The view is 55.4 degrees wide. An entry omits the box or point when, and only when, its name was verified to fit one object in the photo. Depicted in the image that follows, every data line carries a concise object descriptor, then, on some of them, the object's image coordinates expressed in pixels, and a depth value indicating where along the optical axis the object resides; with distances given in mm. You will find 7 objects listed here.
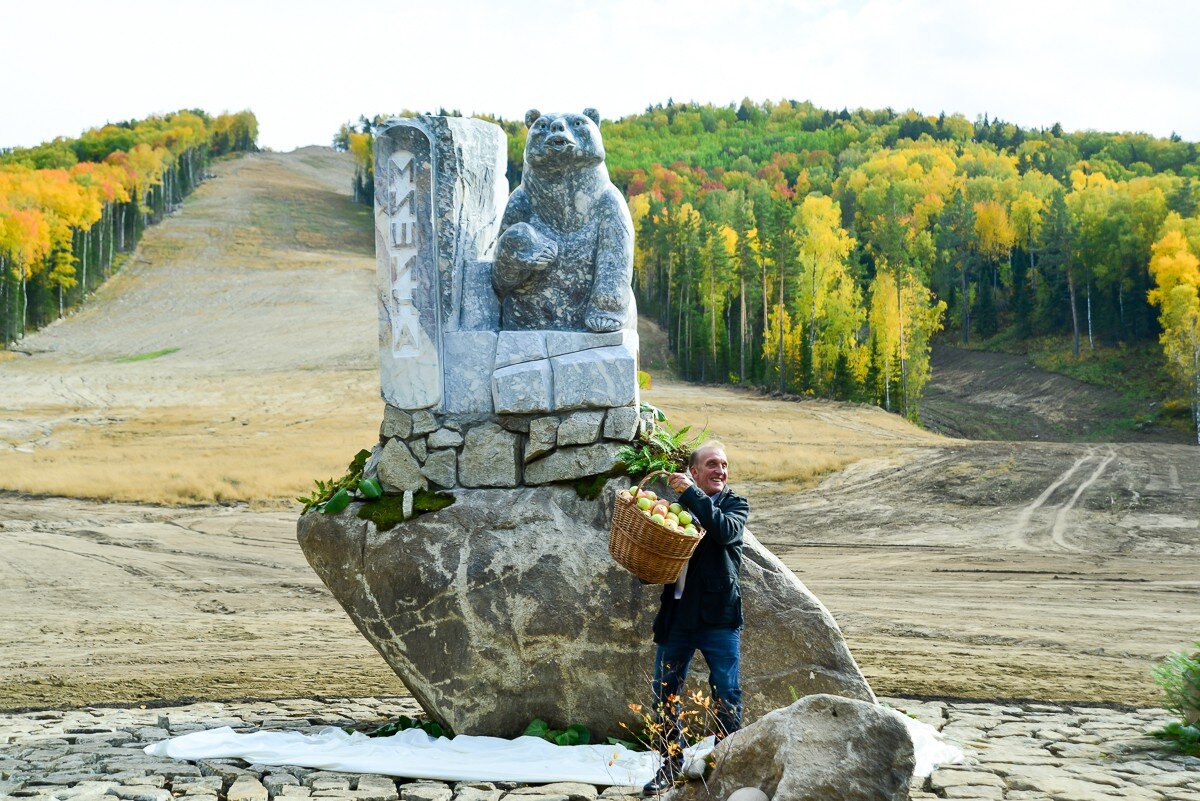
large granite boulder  7504
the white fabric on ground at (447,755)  7025
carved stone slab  8125
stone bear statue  8164
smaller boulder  5102
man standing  6168
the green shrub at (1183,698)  7680
